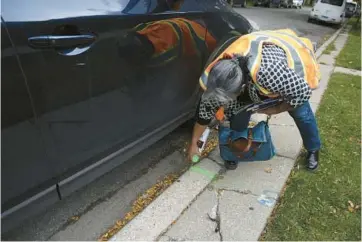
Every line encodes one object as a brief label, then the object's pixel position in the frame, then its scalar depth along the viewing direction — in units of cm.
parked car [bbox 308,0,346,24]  1936
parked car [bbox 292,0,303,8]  4222
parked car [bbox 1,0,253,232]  149
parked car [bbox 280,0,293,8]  3924
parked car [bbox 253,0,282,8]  3439
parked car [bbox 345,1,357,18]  2293
